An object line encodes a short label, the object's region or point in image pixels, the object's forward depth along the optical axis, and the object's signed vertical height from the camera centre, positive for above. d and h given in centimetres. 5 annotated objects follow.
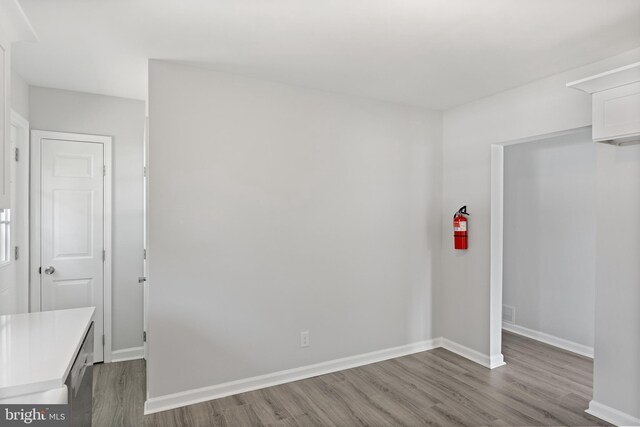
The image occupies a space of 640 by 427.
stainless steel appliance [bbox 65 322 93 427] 151 -79
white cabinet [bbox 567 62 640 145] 225 +70
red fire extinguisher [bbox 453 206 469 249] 368 -17
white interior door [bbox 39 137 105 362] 331 -14
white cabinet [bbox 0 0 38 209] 165 +67
